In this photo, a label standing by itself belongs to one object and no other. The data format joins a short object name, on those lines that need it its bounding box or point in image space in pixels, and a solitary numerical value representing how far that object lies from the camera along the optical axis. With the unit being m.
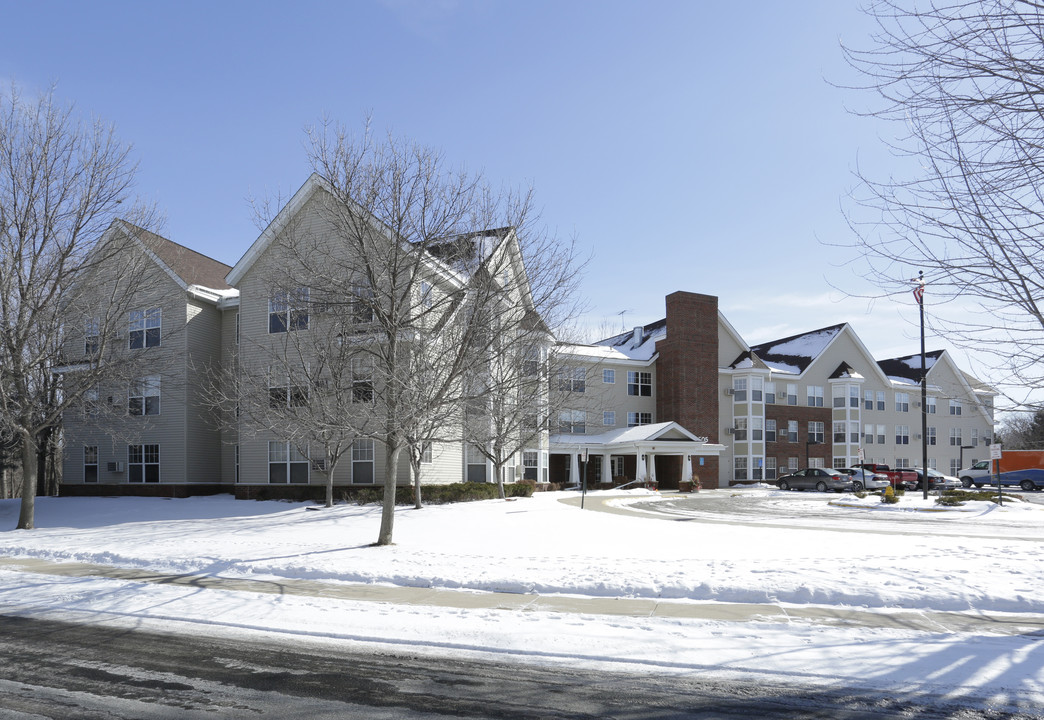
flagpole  24.77
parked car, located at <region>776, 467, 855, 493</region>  44.19
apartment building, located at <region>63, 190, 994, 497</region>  18.95
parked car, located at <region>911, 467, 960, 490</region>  43.89
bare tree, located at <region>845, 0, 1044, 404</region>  7.24
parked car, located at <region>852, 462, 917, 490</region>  45.02
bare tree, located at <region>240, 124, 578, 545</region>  14.51
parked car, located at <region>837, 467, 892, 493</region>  43.81
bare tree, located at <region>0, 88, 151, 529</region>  19.41
